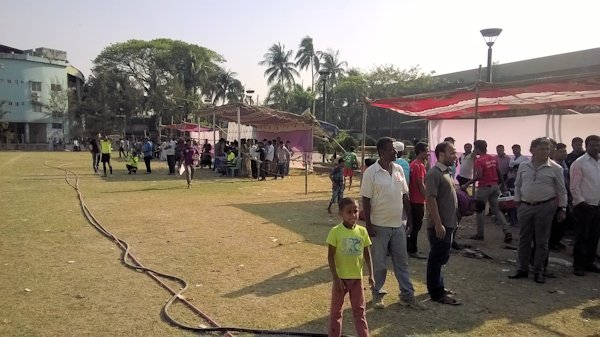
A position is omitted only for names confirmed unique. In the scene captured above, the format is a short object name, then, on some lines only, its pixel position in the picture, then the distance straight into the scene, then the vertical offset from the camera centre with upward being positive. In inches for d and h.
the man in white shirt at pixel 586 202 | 244.4 -27.1
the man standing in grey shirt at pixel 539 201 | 224.4 -24.8
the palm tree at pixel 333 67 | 2494.1 +416.3
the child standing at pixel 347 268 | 154.6 -39.7
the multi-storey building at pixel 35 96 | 2218.3 +209.0
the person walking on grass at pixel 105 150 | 775.1 -14.8
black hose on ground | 168.6 -65.4
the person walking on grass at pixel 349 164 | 570.6 -22.0
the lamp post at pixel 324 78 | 1081.6 +162.4
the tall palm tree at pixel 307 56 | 2458.2 +459.5
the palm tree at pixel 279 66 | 2466.9 +407.6
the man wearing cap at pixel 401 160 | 272.8 -7.8
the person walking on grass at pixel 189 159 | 615.5 -21.2
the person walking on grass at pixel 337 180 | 426.6 -30.9
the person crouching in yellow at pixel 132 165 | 823.7 -40.3
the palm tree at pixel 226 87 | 2502.5 +298.0
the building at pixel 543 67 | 1213.4 +239.6
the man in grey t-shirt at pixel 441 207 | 191.0 -24.0
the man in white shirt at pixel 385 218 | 190.0 -29.0
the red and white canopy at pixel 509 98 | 286.2 +39.3
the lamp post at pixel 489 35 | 491.8 +118.4
